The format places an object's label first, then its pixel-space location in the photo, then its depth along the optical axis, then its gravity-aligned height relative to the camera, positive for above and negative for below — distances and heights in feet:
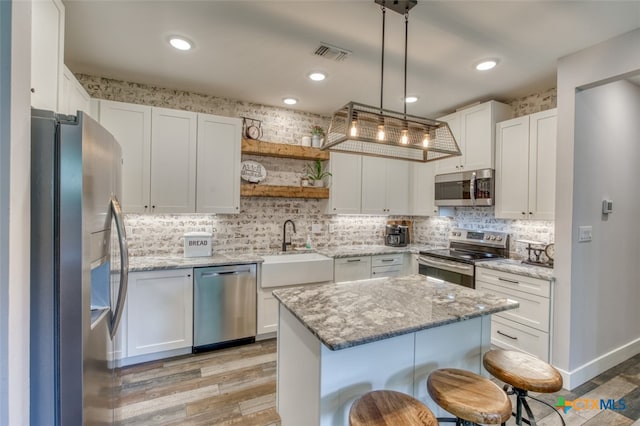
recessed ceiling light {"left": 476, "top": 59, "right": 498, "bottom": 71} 8.48 +4.40
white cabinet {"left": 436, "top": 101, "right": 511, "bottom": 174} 11.11 +3.21
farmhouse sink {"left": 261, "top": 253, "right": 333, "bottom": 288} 10.59 -2.22
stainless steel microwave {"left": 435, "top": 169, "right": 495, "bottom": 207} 11.14 +1.00
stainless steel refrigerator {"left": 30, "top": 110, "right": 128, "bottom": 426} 3.71 -0.76
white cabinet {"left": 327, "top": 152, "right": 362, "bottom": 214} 13.00 +1.22
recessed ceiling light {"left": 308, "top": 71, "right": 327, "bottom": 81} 9.37 +4.39
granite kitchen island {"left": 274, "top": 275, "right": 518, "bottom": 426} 4.59 -2.34
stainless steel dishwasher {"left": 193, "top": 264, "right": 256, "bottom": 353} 9.65 -3.28
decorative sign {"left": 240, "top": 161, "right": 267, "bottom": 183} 11.98 +1.58
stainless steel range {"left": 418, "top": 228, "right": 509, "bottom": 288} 10.85 -1.67
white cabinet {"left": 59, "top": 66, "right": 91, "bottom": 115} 6.82 +2.91
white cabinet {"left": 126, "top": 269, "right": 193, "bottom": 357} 8.87 -3.22
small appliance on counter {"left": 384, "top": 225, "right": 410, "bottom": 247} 14.47 -1.18
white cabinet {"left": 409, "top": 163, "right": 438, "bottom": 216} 13.69 +1.12
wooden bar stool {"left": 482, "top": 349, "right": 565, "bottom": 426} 4.73 -2.68
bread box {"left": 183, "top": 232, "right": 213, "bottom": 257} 10.43 -1.25
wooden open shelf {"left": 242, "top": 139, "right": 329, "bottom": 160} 11.46 +2.44
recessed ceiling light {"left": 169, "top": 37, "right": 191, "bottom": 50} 7.56 +4.37
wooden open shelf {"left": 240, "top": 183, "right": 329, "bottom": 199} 11.54 +0.79
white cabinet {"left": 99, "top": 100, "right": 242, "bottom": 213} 9.57 +1.77
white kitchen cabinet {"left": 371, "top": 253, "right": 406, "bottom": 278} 12.78 -2.37
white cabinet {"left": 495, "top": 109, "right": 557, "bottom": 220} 9.52 +1.64
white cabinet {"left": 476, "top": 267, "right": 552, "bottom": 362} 8.59 -3.05
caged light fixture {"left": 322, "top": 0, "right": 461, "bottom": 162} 5.48 +1.71
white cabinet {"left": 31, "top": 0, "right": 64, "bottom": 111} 4.98 +2.85
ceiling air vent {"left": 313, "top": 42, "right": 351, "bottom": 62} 7.80 +4.36
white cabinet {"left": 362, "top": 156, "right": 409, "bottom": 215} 13.73 +1.23
